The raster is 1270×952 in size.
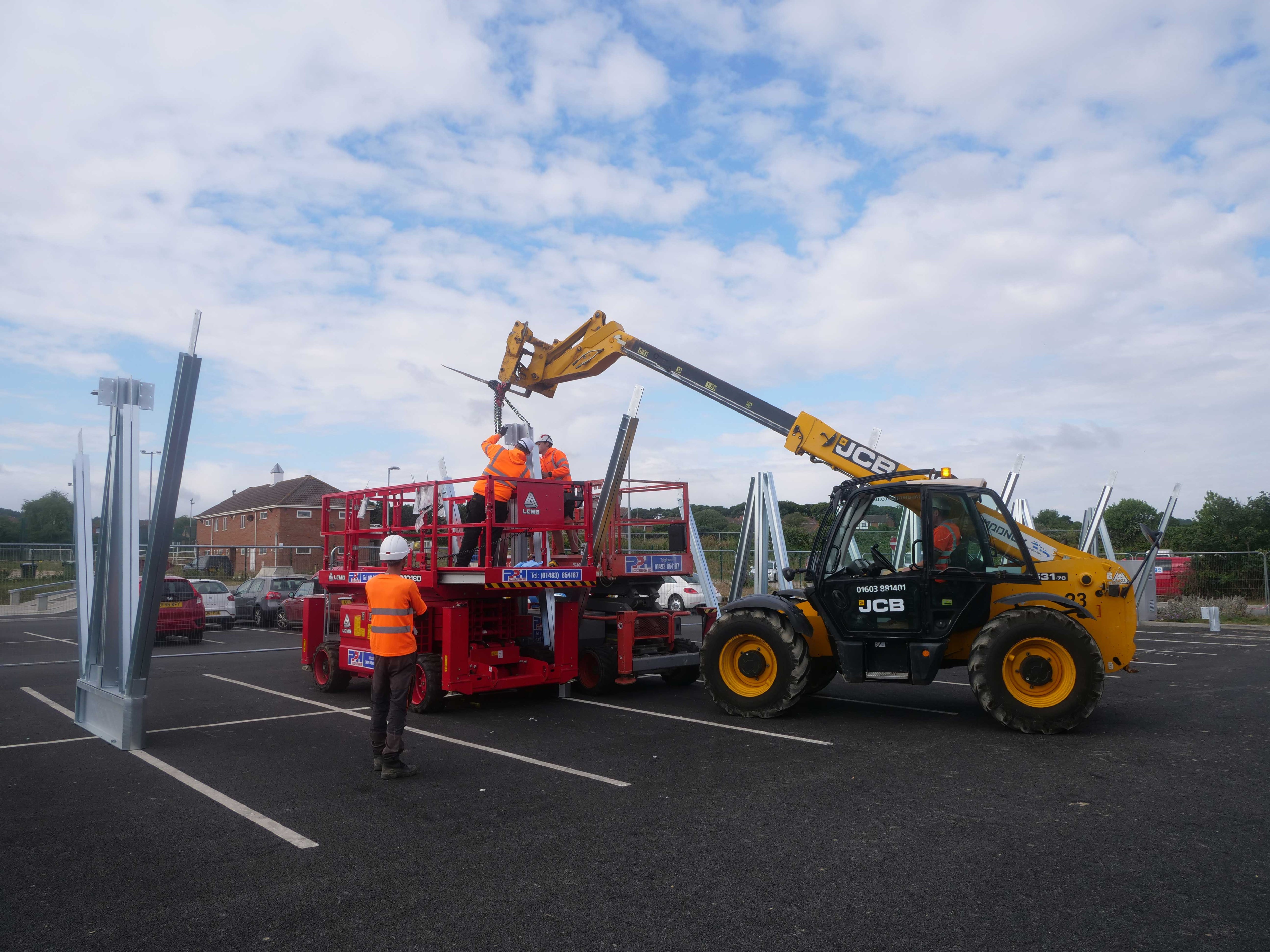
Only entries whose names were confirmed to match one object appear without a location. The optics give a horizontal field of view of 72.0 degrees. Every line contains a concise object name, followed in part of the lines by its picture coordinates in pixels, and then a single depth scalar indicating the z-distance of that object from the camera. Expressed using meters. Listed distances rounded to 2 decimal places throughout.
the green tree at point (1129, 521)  38.56
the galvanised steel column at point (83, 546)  8.60
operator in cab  8.28
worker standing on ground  6.52
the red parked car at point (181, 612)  18.19
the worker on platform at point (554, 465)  10.38
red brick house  48.12
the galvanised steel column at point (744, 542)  16.59
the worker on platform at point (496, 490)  9.22
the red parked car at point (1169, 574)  24.02
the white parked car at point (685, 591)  19.92
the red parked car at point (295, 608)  21.14
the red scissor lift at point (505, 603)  9.13
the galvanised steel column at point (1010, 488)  12.25
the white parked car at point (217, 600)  21.02
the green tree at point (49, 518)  53.06
